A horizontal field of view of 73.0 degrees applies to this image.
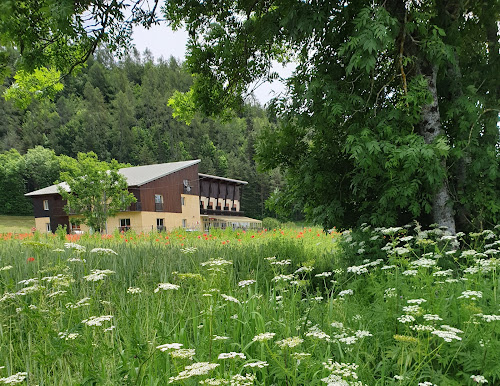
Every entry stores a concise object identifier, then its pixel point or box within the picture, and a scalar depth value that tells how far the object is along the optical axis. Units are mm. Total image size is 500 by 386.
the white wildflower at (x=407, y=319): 2031
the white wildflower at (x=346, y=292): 3145
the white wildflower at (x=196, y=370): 1352
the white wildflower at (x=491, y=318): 2061
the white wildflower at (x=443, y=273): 2818
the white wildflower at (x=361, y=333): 2199
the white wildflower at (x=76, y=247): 2721
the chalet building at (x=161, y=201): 39156
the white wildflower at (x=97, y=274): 2398
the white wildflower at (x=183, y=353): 1508
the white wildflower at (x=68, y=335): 1957
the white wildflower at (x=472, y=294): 2377
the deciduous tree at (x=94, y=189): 25938
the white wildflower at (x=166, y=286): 2196
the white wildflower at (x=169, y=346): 1511
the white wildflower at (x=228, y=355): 1582
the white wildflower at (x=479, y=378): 1753
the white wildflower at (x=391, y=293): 2717
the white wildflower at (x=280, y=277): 2993
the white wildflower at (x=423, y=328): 1792
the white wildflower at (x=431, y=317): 2008
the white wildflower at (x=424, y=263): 2763
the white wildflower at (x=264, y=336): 1719
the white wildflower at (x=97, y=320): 1875
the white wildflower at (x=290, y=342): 1653
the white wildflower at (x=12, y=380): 1571
